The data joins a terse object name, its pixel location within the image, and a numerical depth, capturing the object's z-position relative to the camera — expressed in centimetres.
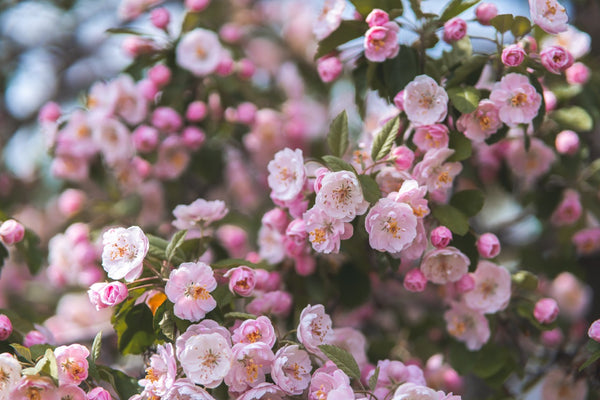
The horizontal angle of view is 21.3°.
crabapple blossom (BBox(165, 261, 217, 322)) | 119
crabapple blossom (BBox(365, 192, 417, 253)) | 120
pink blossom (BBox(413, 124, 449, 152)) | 125
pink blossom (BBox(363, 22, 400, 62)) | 126
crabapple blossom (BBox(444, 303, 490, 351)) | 130
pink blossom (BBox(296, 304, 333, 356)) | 120
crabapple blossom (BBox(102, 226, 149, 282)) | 120
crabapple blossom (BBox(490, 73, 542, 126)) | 124
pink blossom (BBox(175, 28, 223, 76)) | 145
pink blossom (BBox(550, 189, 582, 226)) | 142
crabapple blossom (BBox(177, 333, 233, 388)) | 116
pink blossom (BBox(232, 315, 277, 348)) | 118
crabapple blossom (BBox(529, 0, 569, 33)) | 123
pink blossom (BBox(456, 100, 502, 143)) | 125
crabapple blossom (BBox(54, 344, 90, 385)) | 118
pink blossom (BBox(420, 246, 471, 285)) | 126
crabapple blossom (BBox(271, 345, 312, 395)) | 118
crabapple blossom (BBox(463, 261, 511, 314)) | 128
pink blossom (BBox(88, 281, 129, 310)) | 119
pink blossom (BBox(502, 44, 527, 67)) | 123
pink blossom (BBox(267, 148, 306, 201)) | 124
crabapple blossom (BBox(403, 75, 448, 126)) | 124
